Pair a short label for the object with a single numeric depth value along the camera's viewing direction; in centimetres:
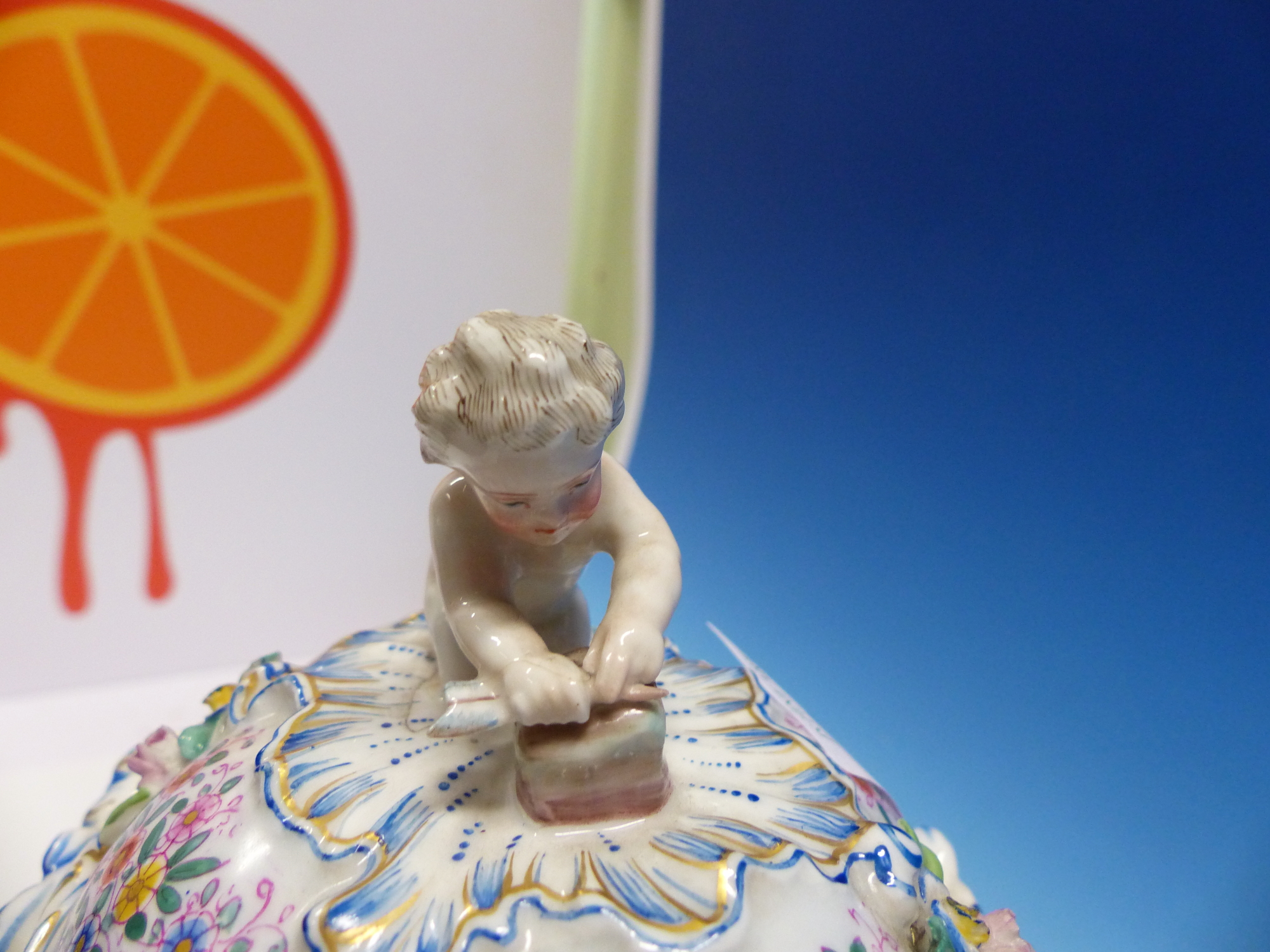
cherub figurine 9
